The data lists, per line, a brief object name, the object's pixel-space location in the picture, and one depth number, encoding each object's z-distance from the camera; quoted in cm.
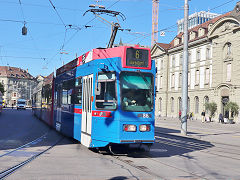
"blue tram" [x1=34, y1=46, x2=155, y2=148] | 967
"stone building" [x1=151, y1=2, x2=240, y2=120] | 4303
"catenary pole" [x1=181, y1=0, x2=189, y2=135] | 1925
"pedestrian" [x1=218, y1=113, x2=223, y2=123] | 4256
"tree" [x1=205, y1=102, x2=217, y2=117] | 4516
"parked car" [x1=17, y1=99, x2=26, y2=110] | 7469
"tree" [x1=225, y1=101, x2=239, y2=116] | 4060
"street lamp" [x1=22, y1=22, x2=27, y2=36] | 2058
